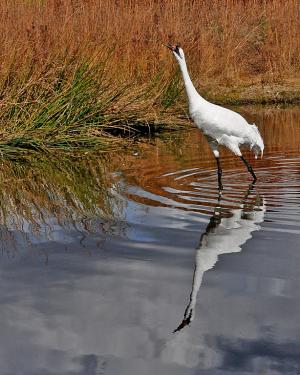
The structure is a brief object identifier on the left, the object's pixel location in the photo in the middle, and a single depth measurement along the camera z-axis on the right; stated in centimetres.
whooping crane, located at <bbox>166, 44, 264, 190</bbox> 1780
